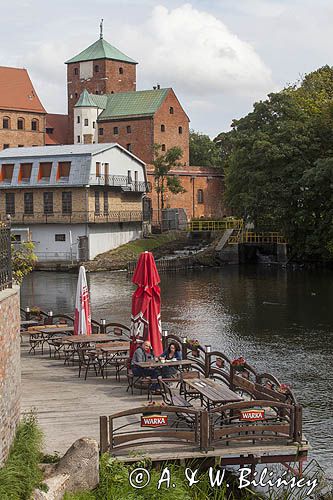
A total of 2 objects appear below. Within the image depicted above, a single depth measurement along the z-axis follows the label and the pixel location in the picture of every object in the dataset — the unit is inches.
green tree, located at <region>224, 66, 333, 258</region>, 2262.6
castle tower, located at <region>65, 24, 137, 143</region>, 3809.1
